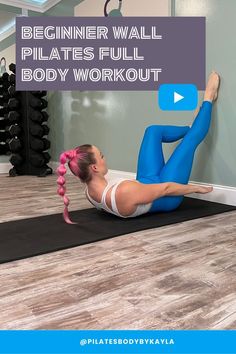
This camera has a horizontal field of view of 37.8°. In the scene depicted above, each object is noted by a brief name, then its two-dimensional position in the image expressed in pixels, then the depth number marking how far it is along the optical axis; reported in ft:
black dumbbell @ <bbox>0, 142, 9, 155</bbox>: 14.43
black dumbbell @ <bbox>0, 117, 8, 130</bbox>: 14.07
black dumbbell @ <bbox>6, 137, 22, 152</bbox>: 13.19
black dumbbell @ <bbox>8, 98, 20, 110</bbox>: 13.11
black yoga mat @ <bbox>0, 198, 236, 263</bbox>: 5.22
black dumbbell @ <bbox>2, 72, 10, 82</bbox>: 13.70
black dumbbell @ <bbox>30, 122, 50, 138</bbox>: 13.00
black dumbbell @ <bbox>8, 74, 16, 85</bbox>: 13.08
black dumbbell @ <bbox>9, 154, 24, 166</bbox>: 13.42
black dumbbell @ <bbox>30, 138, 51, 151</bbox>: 13.15
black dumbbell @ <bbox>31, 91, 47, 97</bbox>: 12.98
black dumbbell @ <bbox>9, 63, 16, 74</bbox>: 12.87
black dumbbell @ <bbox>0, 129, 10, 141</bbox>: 14.15
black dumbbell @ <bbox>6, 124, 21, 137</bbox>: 13.12
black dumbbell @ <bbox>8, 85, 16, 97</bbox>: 13.12
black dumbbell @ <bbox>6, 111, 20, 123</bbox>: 13.07
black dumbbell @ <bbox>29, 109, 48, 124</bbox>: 12.94
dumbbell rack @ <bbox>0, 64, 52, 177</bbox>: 13.06
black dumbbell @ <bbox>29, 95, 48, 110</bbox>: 12.91
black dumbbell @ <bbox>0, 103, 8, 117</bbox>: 14.02
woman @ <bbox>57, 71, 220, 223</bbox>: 6.26
